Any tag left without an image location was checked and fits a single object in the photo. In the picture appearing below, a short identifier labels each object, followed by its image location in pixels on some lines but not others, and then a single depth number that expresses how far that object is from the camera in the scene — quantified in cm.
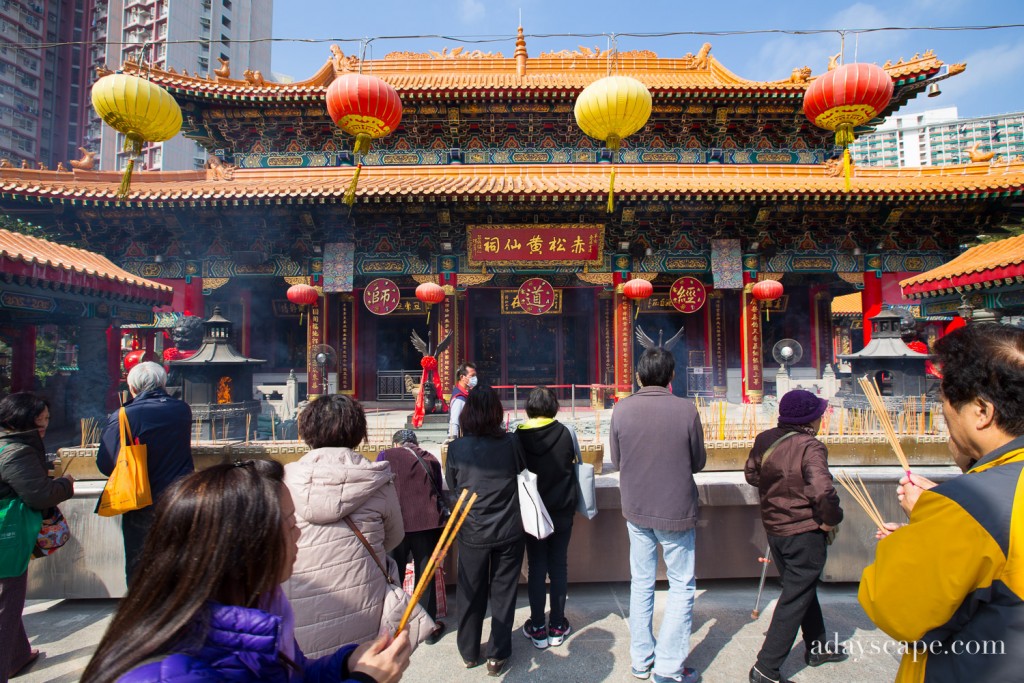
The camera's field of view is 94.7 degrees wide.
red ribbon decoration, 707
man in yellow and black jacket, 101
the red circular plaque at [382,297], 951
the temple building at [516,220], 863
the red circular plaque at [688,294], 978
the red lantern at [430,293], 930
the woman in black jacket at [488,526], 238
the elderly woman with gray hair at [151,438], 256
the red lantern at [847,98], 567
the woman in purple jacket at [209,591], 76
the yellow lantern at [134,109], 543
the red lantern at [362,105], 579
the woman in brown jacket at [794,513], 226
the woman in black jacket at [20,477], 216
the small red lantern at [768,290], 934
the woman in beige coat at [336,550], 156
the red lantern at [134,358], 767
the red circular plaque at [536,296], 964
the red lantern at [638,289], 962
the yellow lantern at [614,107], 579
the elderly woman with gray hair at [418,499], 258
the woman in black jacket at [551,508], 265
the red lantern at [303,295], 928
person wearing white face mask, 470
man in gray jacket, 235
